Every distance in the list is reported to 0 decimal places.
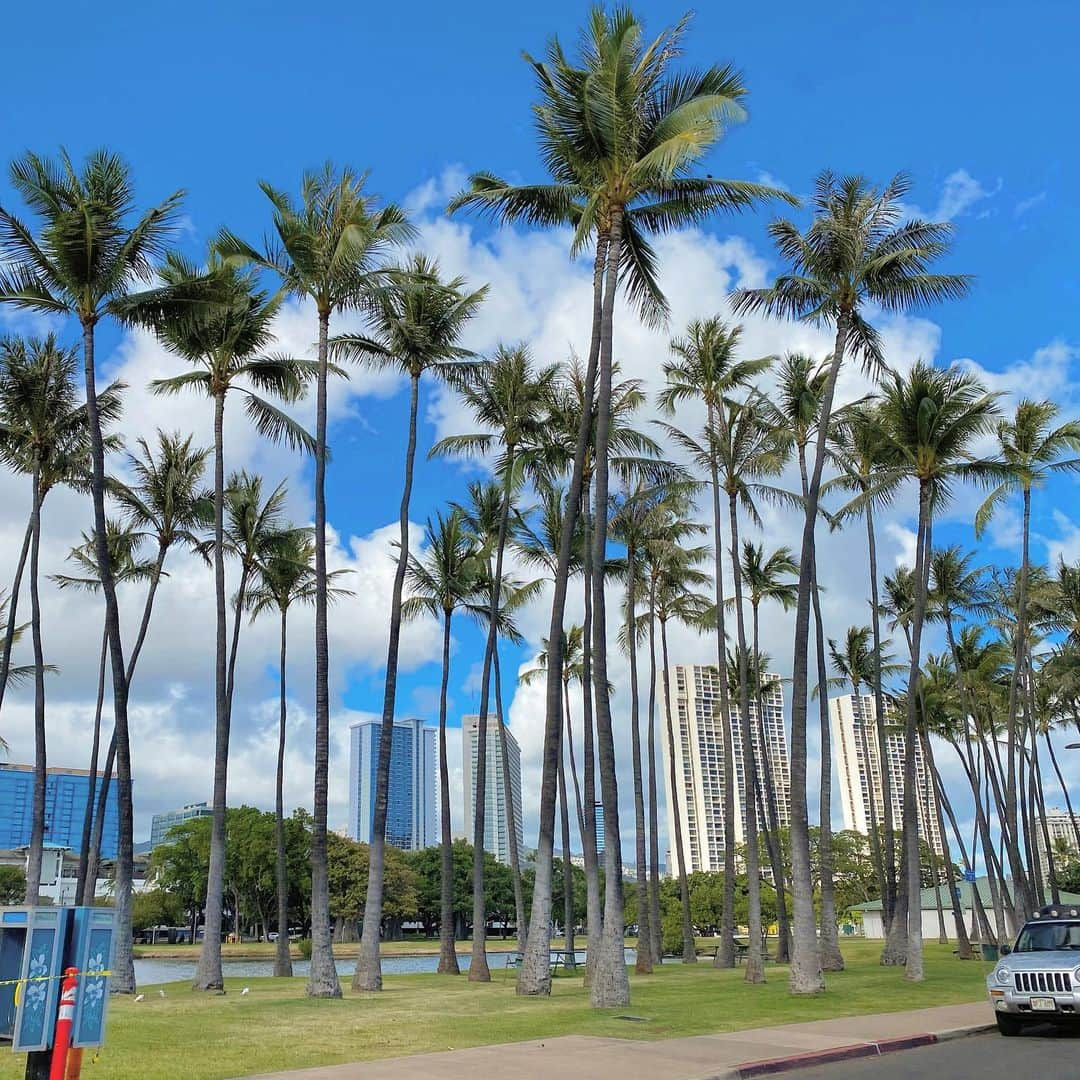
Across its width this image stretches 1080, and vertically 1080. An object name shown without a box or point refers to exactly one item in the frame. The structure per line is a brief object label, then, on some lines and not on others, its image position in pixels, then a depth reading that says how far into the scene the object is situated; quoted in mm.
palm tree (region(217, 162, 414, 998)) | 22656
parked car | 14078
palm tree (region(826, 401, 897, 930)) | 29844
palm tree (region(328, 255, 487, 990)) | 25453
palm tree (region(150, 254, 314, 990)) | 24219
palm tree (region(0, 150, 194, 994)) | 21281
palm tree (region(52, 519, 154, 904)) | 30975
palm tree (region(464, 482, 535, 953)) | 33025
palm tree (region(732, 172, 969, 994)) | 24266
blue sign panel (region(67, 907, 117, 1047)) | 8234
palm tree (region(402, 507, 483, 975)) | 33438
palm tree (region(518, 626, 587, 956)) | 40750
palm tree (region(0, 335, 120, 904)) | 27094
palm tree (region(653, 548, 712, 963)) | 38688
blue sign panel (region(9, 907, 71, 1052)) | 7914
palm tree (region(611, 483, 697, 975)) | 32219
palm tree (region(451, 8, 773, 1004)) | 20234
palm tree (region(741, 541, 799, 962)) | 37938
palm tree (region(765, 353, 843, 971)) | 30047
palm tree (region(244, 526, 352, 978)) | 32125
